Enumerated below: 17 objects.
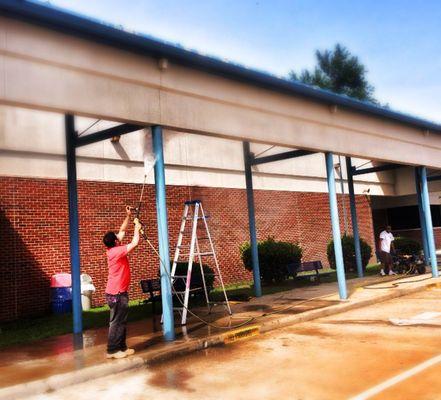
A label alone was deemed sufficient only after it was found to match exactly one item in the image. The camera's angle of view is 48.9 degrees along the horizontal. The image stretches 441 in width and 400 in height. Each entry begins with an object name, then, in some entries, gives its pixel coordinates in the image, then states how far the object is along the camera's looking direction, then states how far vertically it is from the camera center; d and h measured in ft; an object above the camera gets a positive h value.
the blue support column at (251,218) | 43.47 +3.22
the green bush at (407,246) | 66.90 -0.39
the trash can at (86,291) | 41.92 -2.24
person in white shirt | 54.19 -0.67
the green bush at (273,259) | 55.16 -0.70
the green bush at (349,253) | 63.98 -0.72
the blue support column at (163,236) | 26.27 +1.29
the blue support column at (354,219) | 54.08 +3.15
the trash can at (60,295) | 41.27 -2.39
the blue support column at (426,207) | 51.70 +3.78
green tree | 188.03 +68.39
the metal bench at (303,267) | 53.90 -1.89
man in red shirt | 22.82 -1.47
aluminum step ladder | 30.29 -1.63
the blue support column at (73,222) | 30.73 +2.76
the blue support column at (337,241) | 38.14 +0.56
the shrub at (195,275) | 38.34 -1.52
